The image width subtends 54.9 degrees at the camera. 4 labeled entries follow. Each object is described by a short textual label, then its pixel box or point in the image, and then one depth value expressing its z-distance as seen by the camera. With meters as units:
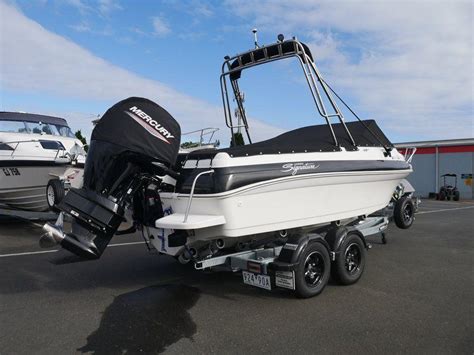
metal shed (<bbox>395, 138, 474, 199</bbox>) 31.12
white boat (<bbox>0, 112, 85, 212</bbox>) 10.77
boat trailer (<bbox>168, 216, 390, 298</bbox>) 4.98
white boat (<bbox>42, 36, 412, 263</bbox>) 4.66
